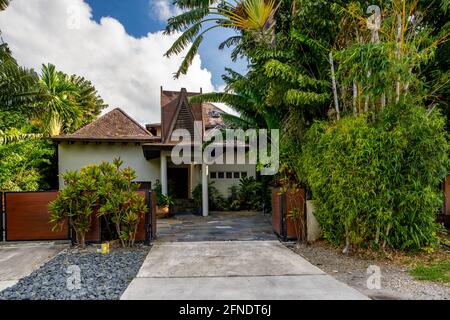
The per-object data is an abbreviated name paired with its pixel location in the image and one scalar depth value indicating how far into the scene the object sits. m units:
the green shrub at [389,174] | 5.70
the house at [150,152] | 14.59
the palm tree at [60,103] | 17.05
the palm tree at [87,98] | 26.69
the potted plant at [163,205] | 12.84
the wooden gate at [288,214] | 7.56
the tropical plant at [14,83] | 9.22
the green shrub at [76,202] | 6.82
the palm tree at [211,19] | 9.23
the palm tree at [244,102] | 9.52
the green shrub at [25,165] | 11.95
